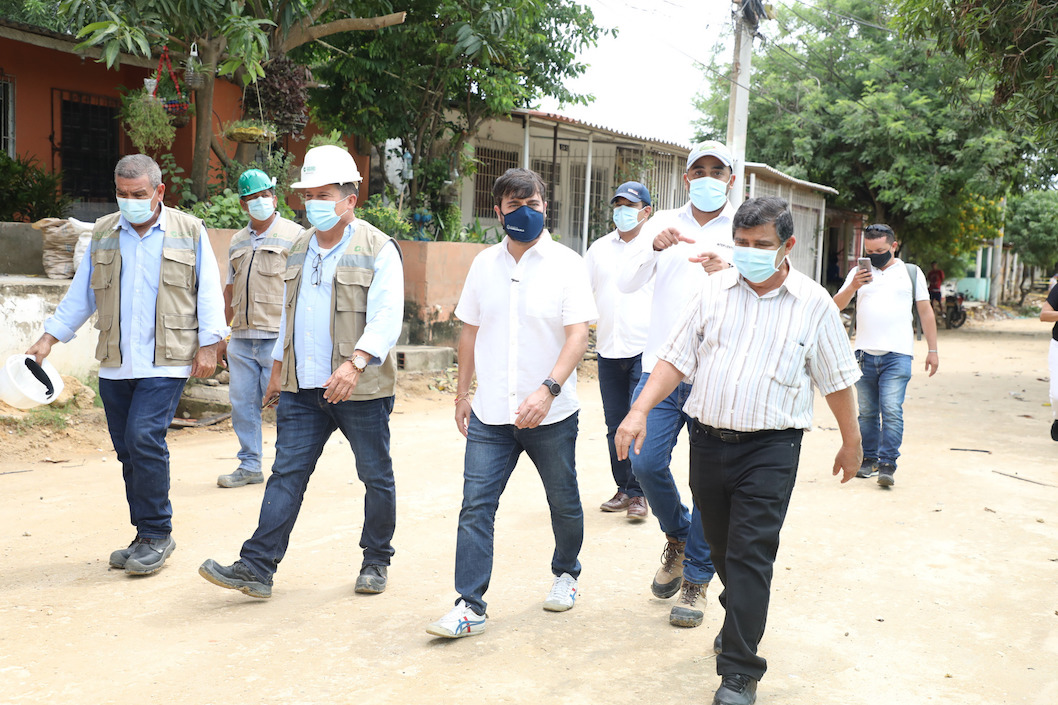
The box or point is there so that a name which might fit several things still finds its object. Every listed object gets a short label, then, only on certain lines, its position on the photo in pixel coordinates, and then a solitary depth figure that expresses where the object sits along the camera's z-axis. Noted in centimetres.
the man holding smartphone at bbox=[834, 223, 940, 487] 712
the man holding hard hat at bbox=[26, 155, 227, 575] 463
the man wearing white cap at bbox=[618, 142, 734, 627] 425
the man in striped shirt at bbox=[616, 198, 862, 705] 336
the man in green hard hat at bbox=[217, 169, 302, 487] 645
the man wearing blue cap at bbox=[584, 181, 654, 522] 559
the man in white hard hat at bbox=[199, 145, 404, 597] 426
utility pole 1421
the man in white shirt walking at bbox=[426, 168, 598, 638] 396
